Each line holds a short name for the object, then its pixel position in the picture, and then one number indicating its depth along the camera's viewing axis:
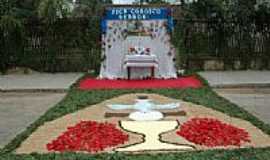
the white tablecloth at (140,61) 13.05
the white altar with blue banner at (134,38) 13.55
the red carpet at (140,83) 11.86
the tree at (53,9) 14.34
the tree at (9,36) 14.45
